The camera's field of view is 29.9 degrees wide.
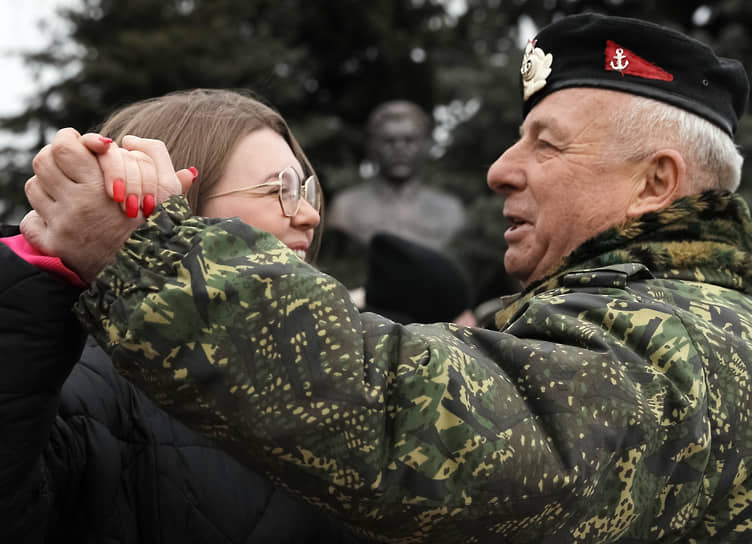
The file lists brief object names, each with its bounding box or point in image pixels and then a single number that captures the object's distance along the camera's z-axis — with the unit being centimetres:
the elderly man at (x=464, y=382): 91
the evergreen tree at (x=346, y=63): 517
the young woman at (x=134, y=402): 95
